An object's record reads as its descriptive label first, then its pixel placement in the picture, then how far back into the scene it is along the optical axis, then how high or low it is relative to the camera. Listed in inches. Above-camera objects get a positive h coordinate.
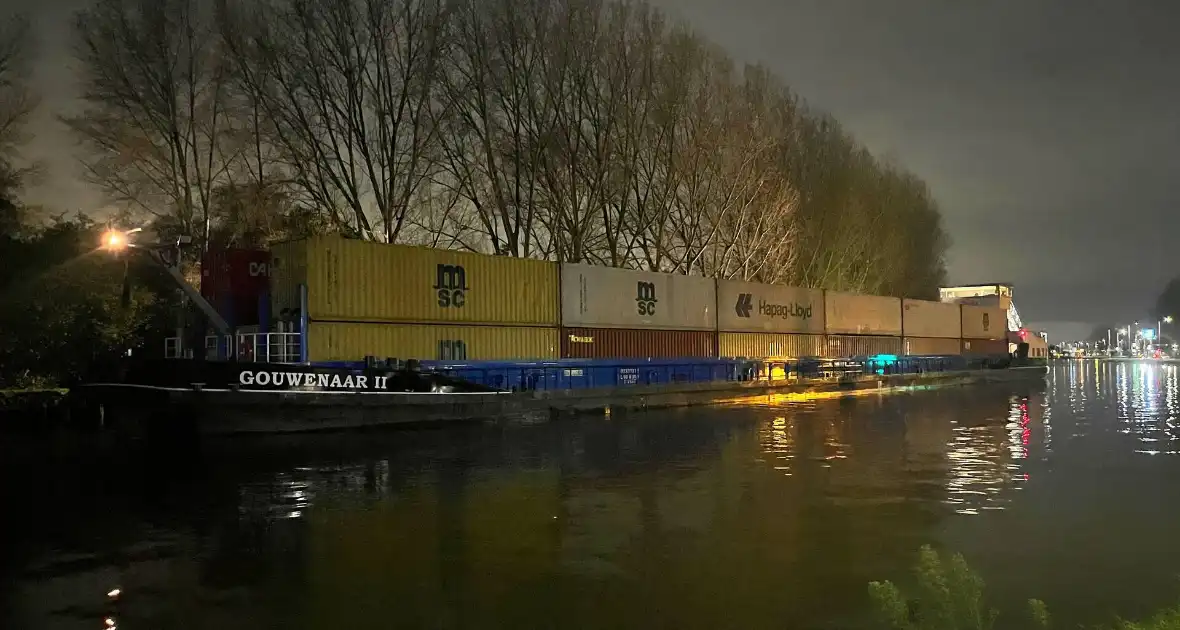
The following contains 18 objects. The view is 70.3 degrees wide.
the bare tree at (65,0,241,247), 1142.3 +348.6
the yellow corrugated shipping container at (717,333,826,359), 1352.1 +8.0
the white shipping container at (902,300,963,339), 1903.3 +67.0
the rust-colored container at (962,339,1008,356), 2177.7 +0.9
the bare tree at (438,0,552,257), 1229.1 +348.8
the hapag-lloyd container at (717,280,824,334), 1338.6 +71.0
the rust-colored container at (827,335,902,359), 1638.8 +5.7
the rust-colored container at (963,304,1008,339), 2204.7 +68.0
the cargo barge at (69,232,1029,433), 697.0 +9.9
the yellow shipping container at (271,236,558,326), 751.7 +69.4
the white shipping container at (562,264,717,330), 1047.6 +70.6
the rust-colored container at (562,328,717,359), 1052.5 +9.9
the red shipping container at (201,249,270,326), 815.7 +71.7
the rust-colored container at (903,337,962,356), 1904.5 +2.6
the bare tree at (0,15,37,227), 1082.1 +234.3
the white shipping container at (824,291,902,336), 1617.9 +69.8
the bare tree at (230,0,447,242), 1133.7 +349.2
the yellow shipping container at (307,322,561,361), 764.0 +11.6
